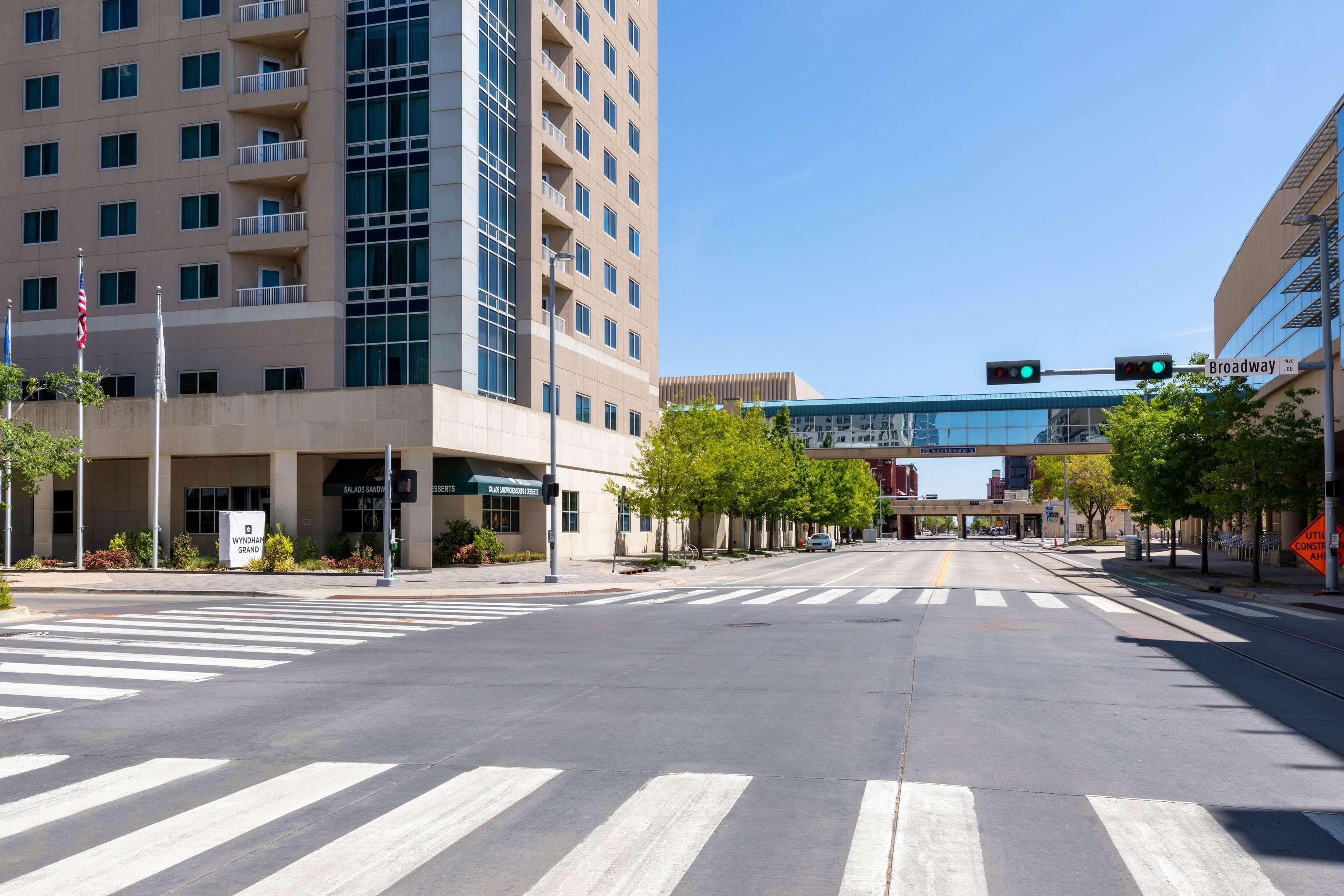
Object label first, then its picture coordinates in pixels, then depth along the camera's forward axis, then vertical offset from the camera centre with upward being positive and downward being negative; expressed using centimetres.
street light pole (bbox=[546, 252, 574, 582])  3309 -172
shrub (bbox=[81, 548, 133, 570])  3712 -287
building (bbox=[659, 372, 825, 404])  11825 +1059
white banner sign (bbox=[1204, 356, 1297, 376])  2581 +276
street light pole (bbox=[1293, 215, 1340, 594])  2670 +197
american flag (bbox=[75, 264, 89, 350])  3594 +554
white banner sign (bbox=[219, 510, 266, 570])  3481 -194
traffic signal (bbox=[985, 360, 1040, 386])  2472 +251
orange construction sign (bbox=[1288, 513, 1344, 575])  2678 -183
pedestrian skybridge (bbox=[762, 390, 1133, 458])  7869 +412
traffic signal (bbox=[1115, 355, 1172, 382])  2459 +261
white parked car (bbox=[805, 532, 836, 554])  8438 -529
